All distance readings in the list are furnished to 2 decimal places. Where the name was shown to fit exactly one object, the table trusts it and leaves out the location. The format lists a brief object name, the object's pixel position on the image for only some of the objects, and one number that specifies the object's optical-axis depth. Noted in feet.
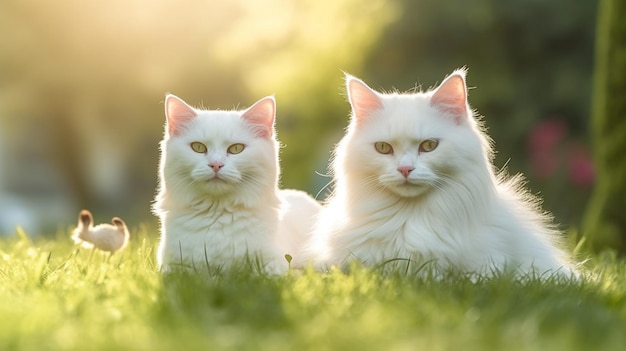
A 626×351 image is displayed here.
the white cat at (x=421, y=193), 13.61
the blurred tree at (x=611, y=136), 22.77
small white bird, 17.02
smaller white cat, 14.11
